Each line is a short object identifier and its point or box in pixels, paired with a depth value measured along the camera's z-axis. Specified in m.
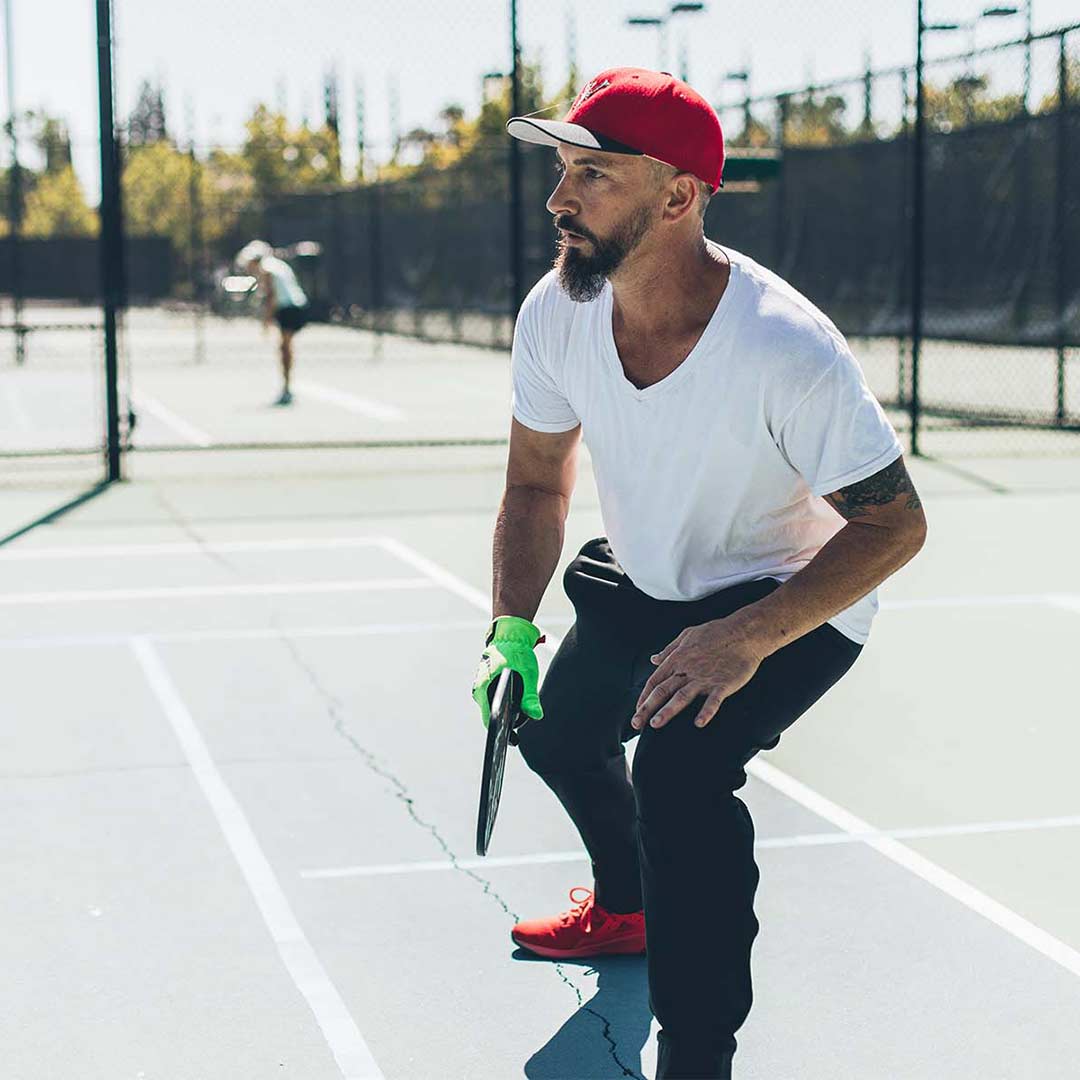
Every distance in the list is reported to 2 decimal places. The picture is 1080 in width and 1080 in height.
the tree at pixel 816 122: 26.25
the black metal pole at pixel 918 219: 12.85
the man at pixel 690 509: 3.13
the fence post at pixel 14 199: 22.47
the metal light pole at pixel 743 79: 22.32
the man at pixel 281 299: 19.05
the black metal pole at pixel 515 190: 12.53
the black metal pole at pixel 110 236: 11.77
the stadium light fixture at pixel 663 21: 18.14
